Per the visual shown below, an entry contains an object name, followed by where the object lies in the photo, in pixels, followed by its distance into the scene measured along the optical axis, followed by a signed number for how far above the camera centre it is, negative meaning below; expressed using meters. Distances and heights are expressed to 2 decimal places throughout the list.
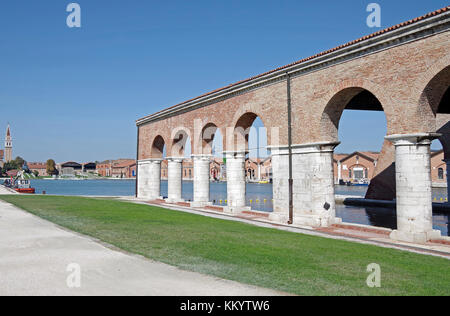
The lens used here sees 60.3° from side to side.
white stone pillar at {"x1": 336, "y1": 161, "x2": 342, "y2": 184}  94.10 +0.10
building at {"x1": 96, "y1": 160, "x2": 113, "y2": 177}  195.95 +0.70
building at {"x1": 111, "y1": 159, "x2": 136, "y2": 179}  186.00 +0.65
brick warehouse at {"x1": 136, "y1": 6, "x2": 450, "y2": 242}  11.84 +2.43
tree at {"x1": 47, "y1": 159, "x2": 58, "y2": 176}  196.43 +1.82
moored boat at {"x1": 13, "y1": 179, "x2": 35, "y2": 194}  57.11 -1.77
